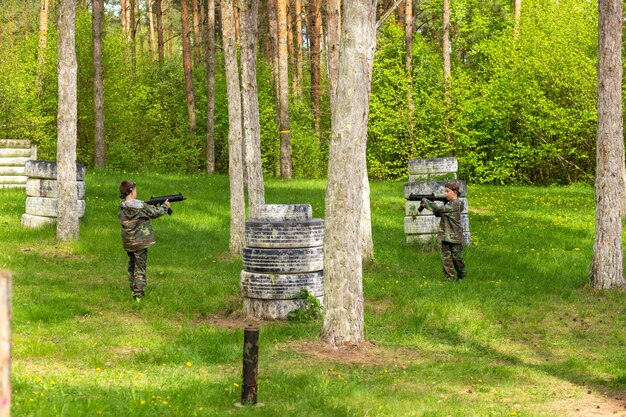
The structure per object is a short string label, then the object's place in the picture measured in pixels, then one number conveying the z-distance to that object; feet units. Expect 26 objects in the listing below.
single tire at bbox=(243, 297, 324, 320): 39.83
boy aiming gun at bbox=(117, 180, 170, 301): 43.57
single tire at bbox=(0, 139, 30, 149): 86.63
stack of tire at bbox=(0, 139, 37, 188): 87.04
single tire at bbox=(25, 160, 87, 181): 66.44
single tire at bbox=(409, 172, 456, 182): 64.39
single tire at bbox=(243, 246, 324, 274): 39.75
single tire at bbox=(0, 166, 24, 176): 88.48
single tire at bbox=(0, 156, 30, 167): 87.84
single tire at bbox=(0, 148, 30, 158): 86.99
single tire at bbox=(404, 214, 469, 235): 63.41
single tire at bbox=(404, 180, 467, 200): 61.41
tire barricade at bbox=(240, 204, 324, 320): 39.75
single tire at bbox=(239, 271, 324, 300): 39.70
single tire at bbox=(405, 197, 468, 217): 63.31
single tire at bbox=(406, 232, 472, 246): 63.36
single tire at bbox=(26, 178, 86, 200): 66.49
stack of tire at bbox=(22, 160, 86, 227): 66.44
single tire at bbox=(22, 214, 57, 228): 66.74
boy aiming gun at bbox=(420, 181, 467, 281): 51.39
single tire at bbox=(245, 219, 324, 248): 39.99
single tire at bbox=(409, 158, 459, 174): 65.21
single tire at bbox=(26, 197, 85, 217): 66.37
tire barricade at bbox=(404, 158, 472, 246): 61.77
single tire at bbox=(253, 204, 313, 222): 41.65
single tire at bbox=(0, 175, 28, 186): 88.63
